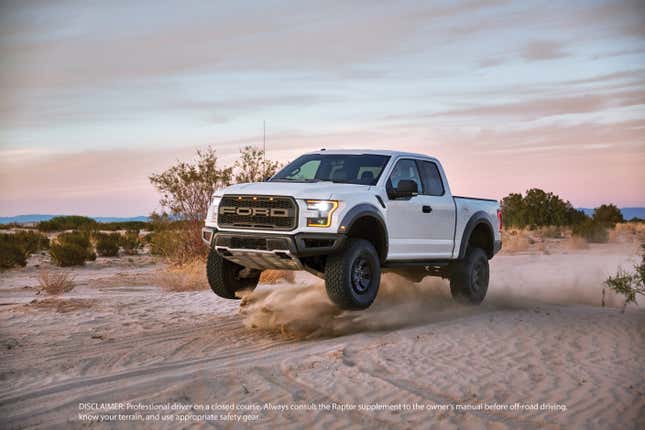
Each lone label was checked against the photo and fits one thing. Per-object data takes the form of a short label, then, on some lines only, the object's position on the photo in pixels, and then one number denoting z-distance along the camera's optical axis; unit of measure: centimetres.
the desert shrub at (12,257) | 2186
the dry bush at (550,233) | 3675
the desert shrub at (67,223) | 4916
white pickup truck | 912
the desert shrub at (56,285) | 1551
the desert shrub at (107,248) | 2677
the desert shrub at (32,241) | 2542
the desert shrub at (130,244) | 2836
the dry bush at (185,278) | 1647
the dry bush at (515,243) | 2923
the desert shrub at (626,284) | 1198
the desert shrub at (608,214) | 4434
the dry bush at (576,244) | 3067
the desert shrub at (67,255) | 2322
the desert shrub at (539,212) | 3947
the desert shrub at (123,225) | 5538
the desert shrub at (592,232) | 3394
